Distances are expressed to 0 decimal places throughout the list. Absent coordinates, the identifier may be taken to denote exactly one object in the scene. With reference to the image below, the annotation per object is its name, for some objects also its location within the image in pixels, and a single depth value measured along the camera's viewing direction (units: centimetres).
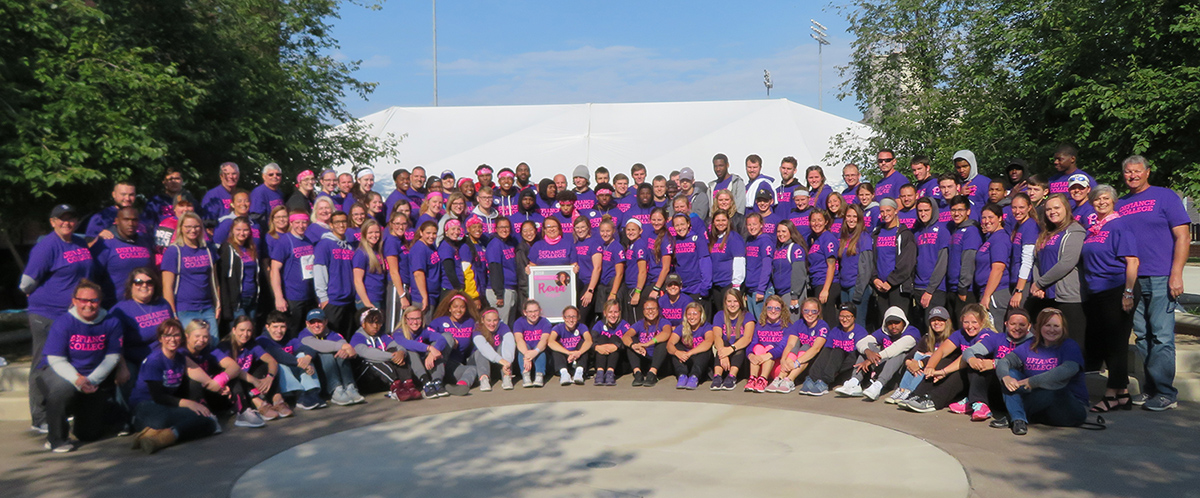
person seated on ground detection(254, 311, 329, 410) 768
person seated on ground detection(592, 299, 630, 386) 895
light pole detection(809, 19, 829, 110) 5027
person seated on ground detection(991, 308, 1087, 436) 646
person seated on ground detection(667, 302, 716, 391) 867
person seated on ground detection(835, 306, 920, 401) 783
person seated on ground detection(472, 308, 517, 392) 864
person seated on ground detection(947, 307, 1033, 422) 686
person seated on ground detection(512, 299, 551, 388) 879
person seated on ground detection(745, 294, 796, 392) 843
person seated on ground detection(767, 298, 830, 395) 832
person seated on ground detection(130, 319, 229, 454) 631
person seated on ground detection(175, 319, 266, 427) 695
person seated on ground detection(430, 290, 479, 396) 867
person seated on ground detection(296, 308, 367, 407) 798
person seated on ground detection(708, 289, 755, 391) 862
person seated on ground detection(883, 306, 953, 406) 746
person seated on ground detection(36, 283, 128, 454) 628
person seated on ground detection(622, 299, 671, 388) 885
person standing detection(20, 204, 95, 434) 684
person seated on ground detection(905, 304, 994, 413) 725
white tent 2016
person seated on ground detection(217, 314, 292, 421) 725
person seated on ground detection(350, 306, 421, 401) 820
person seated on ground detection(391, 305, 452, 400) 834
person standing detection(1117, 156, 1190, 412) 697
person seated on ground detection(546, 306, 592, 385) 888
